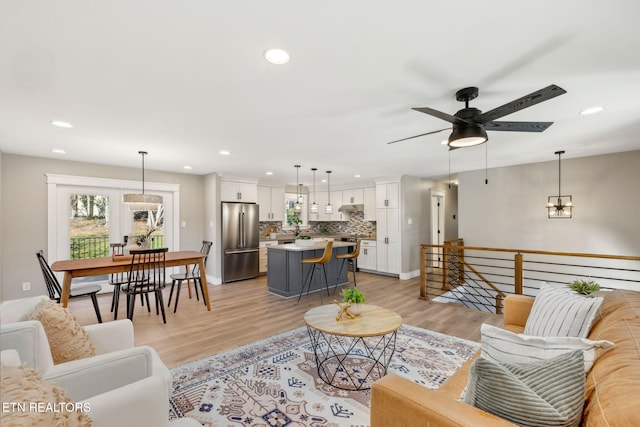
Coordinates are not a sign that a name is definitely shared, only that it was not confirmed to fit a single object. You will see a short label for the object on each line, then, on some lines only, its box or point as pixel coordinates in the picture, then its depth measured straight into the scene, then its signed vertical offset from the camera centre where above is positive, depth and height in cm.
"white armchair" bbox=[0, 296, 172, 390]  126 -57
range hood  788 +26
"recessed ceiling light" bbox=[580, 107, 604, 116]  267 +102
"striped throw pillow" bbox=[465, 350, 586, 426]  93 -61
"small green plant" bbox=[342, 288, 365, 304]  247 -70
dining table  330 -59
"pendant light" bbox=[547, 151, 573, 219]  488 +18
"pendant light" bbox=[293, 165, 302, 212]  549 +34
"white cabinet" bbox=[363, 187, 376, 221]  742 +36
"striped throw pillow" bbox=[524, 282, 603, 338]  164 -61
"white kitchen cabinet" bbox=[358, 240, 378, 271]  713 -100
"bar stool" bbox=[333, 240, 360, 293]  522 -81
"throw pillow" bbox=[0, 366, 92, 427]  68 -47
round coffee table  222 -137
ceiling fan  207 +75
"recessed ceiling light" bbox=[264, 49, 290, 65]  173 +102
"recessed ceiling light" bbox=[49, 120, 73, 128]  288 +100
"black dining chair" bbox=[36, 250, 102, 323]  328 -89
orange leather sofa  85 -62
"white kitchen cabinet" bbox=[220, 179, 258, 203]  619 +61
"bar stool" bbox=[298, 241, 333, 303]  454 -86
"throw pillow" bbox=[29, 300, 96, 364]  150 -63
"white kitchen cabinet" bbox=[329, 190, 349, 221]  821 +31
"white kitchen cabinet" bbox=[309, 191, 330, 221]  855 +42
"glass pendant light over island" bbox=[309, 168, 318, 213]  576 +25
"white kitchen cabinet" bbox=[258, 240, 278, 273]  678 -100
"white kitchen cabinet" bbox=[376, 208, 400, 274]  661 -56
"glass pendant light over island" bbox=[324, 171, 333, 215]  711 +83
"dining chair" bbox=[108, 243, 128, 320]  371 -92
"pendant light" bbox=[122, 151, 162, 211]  397 +25
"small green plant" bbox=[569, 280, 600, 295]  229 -59
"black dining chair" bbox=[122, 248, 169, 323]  359 -64
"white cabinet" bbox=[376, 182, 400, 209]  664 +52
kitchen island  496 -92
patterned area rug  196 -137
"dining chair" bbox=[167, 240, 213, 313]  428 -92
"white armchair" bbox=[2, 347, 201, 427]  111 -76
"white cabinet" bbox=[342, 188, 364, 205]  771 +58
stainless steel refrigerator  609 -53
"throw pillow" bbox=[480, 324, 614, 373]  117 -57
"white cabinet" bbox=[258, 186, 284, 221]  739 +40
